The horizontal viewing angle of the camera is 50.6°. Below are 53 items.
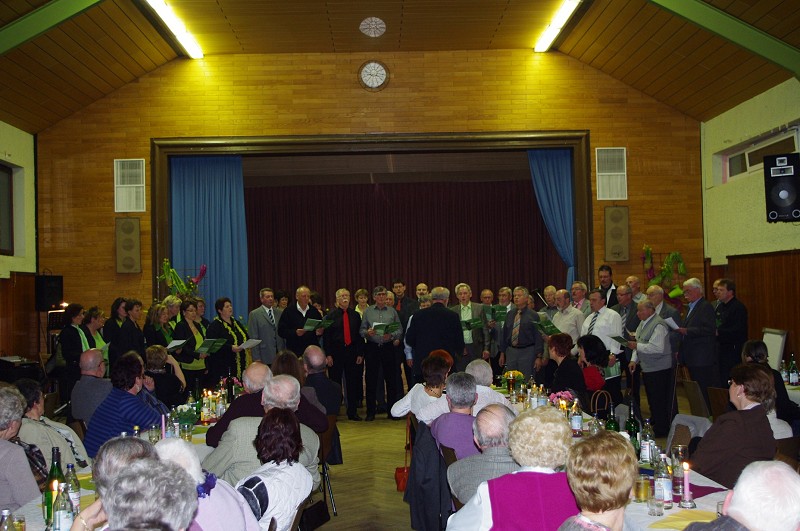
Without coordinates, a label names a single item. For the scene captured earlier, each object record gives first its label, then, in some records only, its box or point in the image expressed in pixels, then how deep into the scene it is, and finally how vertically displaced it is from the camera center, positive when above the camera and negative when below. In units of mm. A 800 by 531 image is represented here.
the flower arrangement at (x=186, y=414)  5735 -954
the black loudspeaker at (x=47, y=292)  11836 -138
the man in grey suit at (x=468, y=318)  11156 -660
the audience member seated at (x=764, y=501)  2438 -673
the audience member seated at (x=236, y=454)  4406 -913
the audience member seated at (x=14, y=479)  3900 -909
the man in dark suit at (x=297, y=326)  10891 -622
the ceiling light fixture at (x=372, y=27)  11523 +3450
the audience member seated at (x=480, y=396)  5488 -824
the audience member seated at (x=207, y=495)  3033 -791
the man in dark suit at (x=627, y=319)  9602 -551
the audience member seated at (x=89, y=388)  6355 -805
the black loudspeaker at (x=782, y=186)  8656 +847
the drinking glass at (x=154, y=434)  4965 -915
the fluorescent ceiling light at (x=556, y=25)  11055 +3430
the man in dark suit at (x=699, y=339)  8867 -730
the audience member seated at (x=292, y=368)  6215 -693
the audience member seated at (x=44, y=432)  4613 -844
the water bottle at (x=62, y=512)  3447 -944
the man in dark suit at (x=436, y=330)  9789 -647
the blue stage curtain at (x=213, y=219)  13102 +935
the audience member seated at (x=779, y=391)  6238 -903
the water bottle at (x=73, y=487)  3795 -936
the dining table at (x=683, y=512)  3451 -1028
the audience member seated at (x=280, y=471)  3582 -840
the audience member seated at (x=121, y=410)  5391 -832
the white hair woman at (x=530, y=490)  3027 -788
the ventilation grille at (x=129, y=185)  12648 +1429
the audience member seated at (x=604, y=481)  2641 -657
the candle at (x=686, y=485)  3678 -937
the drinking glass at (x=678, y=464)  3858 -896
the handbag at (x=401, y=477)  6859 -1635
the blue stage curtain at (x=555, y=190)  13195 +1297
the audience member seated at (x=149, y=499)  2109 -551
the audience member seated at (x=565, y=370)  6773 -791
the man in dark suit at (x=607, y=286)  10383 -177
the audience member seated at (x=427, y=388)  5910 -802
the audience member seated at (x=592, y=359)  7059 -734
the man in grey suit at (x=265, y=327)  11250 -648
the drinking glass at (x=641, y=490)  3793 -982
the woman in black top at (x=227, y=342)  9930 -770
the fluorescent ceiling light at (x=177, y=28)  10664 +3407
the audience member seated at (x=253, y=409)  5090 -807
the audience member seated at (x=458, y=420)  4664 -811
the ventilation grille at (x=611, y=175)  12727 +1453
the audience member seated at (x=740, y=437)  4340 -870
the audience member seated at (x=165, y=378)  7055 -910
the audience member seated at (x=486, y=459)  3744 -825
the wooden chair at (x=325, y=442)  5789 -1142
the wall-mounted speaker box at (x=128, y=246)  12531 +514
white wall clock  12789 +3050
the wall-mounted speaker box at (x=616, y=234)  12594 +559
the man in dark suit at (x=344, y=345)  10984 -899
